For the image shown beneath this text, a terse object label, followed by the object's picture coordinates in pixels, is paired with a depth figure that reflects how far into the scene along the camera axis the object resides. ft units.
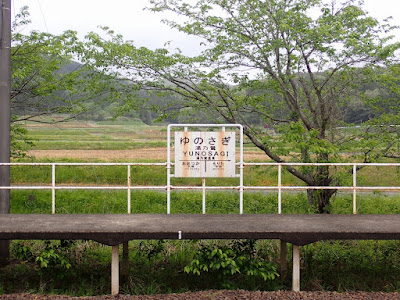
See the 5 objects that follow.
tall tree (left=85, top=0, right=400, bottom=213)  39.73
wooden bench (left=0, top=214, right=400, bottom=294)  22.74
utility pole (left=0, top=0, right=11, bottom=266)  29.99
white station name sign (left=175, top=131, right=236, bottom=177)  28.25
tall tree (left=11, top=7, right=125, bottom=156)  44.83
